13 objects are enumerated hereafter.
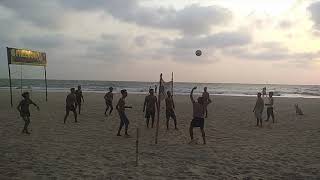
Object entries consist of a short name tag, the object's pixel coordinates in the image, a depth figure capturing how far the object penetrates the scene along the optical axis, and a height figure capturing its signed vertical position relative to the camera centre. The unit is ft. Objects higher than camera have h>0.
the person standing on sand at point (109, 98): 39.53 -2.04
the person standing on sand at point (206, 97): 35.98 -1.77
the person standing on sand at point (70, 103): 33.29 -2.35
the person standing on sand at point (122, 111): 26.43 -2.66
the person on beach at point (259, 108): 33.55 -3.03
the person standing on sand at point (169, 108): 30.01 -2.71
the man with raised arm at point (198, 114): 23.78 -2.67
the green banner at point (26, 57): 48.20 +5.39
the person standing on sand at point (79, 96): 39.87 -1.75
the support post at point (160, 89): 22.51 -0.41
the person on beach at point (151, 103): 30.14 -2.14
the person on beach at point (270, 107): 35.20 -3.10
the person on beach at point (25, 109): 27.50 -2.58
